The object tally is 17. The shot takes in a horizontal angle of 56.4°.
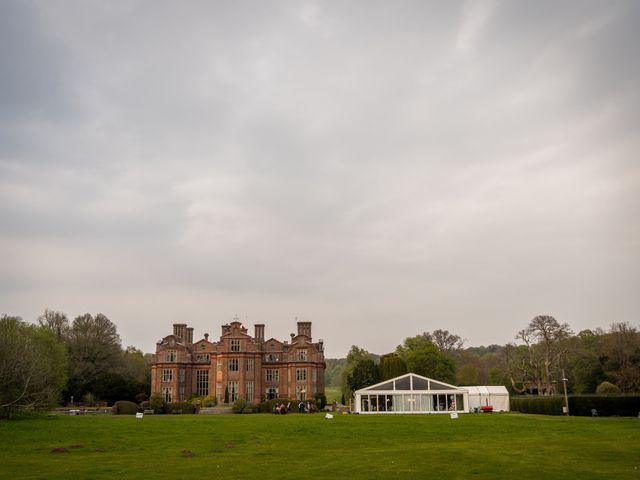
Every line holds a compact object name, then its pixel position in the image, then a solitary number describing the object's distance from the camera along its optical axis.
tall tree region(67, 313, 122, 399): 71.38
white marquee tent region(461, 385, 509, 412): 57.44
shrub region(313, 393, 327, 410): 64.88
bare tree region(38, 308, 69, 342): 78.31
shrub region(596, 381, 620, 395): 56.49
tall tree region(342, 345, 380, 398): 72.31
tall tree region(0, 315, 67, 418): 37.38
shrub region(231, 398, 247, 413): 57.56
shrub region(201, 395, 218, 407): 65.75
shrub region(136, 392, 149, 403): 67.56
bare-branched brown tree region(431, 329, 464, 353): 85.81
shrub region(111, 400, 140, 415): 53.50
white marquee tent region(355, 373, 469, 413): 55.09
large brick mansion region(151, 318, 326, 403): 70.00
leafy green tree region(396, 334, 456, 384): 71.00
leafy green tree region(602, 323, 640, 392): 57.38
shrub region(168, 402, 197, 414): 58.34
